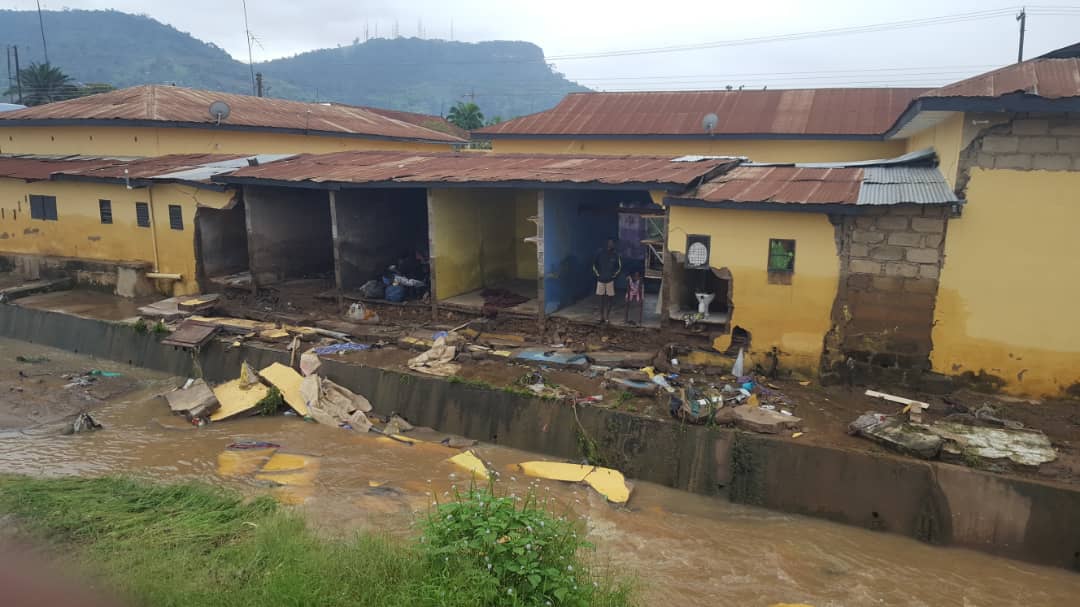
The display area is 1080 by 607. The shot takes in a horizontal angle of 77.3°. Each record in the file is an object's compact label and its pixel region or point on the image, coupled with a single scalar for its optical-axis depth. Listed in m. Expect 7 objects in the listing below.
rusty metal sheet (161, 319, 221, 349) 12.69
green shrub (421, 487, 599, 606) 4.90
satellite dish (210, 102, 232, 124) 18.53
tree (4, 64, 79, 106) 39.25
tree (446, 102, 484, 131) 39.25
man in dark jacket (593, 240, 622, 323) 12.51
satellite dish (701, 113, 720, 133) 16.84
